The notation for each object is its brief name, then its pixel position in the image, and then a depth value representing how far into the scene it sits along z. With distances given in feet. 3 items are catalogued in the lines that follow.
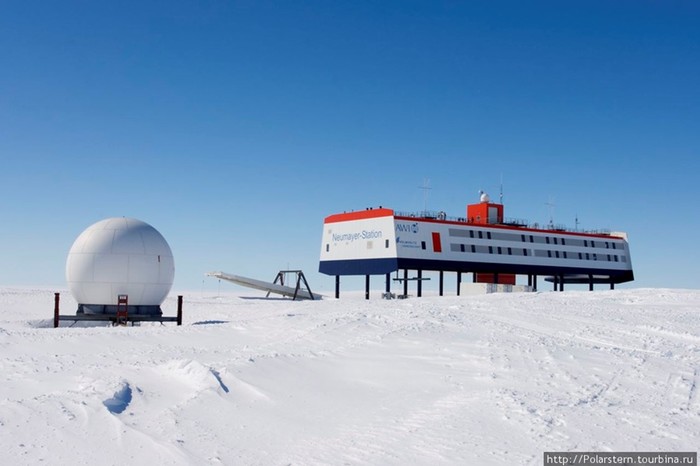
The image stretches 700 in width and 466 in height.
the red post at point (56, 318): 111.35
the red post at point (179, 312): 117.29
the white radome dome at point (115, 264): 113.70
